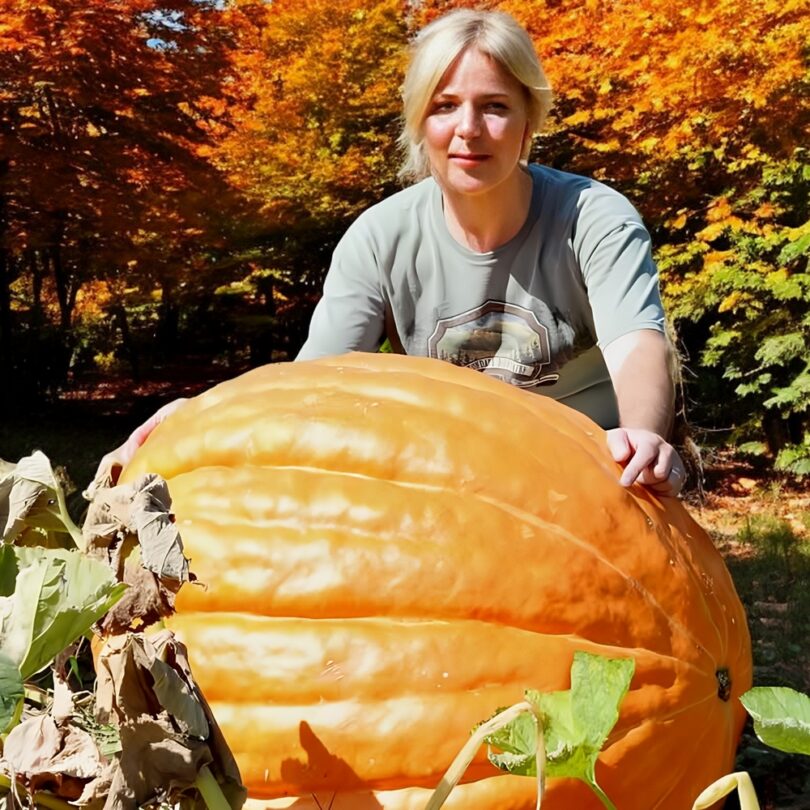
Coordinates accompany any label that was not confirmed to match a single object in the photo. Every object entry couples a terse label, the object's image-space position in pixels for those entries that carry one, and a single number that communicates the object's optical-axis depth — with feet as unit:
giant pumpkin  4.40
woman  7.70
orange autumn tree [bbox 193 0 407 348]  30.96
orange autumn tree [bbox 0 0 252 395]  28.73
